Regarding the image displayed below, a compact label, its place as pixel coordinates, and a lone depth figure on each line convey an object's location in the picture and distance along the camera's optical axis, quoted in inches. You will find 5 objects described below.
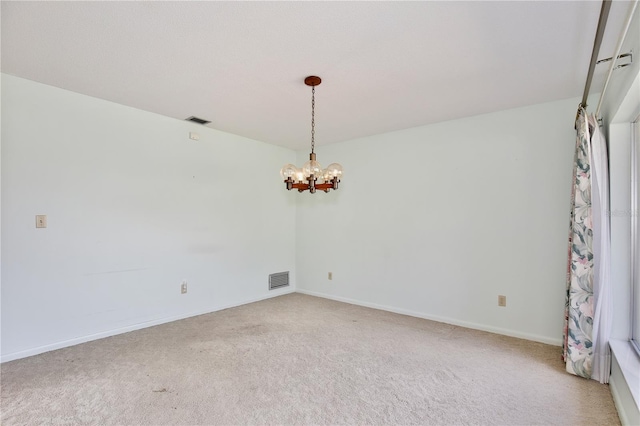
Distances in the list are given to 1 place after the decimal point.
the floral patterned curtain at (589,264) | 93.0
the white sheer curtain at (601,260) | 92.5
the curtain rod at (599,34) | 59.3
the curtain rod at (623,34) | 59.2
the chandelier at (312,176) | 108.0
